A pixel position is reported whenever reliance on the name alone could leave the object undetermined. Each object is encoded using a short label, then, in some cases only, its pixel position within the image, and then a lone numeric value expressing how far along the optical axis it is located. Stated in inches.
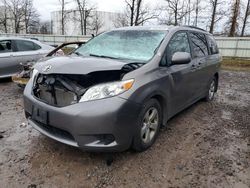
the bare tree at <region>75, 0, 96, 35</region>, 1068.2
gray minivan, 81.4
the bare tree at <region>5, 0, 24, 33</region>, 1181.1
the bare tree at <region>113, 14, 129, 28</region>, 1140.4
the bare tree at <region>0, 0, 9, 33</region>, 1157.9
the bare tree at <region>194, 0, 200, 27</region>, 900.4
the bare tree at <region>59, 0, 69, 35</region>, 1052.1
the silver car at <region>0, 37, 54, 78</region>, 222.1
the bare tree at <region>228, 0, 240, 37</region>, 755.1
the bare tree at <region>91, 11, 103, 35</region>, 1241.1
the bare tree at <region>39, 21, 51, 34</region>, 1505.4
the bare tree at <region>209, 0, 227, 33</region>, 788.5
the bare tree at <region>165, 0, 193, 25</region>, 839.8
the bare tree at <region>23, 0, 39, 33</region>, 1217.9
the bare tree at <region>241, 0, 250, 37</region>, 777.2
